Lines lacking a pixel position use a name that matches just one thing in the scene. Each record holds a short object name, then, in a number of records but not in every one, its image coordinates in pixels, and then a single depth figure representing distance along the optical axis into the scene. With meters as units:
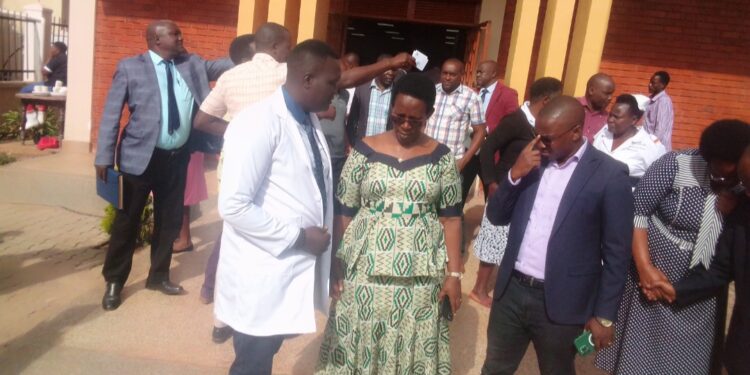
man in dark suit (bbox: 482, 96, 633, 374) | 2.25
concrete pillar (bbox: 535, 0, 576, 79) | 6.33
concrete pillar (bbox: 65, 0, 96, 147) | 7.96
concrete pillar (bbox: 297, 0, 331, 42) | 6.61
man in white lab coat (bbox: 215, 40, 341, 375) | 2.10
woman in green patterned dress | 2.41
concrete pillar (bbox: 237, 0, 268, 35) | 6.77
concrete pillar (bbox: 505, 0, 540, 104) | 6.45
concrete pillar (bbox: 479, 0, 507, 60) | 8.09
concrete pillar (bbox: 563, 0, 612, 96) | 6.27
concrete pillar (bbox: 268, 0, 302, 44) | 6.66
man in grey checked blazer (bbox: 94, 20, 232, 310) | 3.61
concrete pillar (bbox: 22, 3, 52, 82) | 11.46
